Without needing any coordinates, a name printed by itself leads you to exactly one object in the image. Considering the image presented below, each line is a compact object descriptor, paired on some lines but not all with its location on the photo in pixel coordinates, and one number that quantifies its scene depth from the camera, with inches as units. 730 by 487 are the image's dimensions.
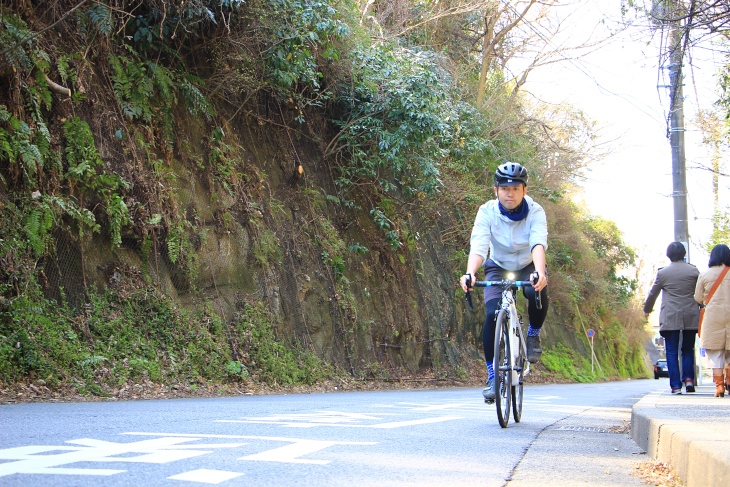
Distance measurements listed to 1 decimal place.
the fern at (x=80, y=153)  382.3
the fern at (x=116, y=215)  390.3
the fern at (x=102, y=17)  399.9
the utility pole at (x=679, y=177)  531.5
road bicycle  213.6
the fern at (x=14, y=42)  343.3
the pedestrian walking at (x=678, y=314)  366.9
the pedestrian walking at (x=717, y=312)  344.2
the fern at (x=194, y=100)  474.9
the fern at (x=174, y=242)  424.8
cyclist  229.9
